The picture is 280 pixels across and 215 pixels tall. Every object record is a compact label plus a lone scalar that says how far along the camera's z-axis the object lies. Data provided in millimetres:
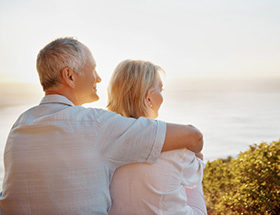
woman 1788
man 1624
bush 3305
